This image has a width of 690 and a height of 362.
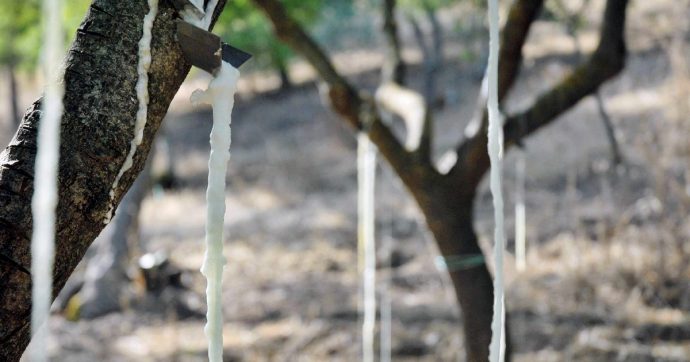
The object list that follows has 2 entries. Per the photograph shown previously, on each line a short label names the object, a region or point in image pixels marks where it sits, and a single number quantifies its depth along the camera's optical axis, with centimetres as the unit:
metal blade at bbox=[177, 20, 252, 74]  203
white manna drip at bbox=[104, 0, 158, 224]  200
